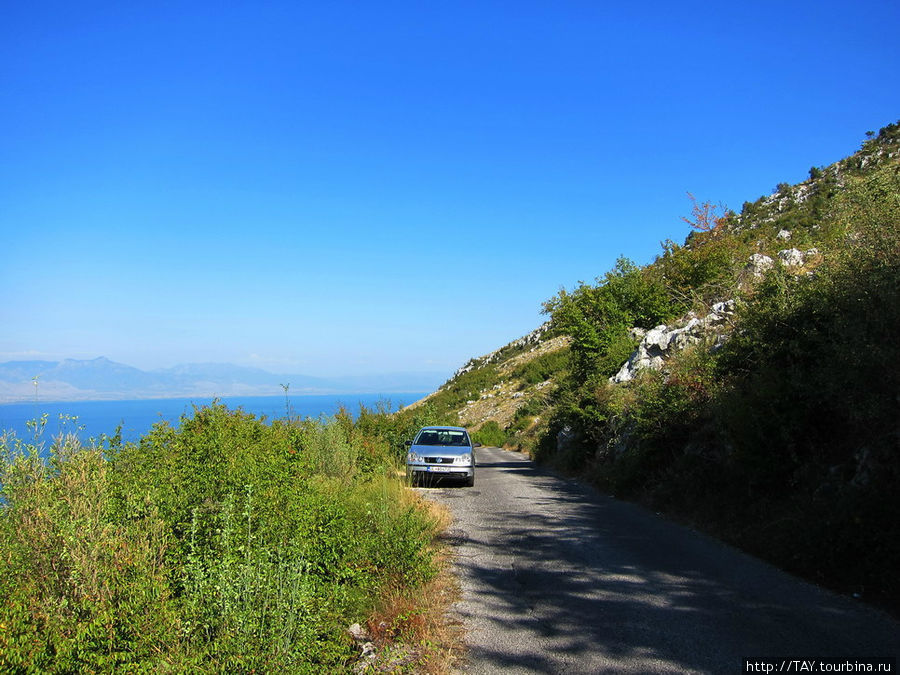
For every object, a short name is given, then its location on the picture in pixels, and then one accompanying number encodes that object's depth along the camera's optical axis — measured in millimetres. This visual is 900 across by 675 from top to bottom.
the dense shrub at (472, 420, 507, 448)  43750
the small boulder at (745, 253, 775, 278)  14344
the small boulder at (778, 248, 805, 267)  12867
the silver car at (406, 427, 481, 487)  15469
